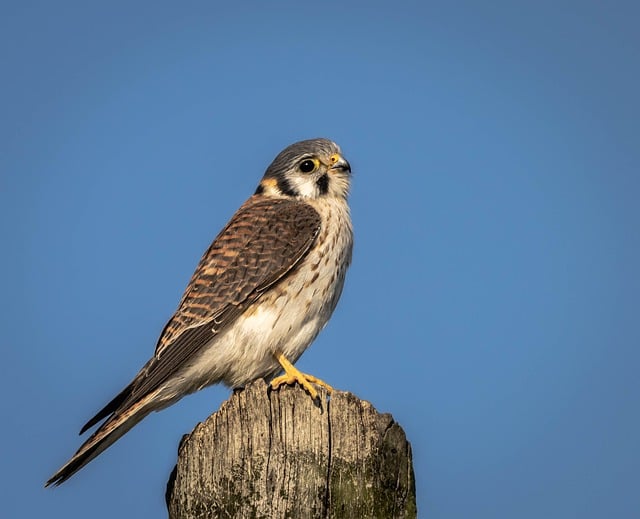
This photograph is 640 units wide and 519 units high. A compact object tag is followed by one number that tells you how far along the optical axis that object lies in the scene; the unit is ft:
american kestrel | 28.37
